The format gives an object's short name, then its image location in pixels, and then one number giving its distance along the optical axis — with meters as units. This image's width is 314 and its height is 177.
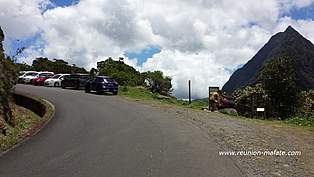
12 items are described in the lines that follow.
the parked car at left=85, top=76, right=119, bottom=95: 21.92
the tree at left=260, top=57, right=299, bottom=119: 20.97
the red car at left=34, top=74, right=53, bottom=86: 30.67
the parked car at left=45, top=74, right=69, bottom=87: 28.32
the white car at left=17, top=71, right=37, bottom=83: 32.19
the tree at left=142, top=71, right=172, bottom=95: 40.42
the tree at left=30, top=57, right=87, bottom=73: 43.93
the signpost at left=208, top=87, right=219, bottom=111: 16.30
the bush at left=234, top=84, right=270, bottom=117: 21.46
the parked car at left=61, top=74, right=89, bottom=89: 25.90
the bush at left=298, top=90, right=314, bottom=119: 20.46
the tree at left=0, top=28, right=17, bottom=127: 10.98
